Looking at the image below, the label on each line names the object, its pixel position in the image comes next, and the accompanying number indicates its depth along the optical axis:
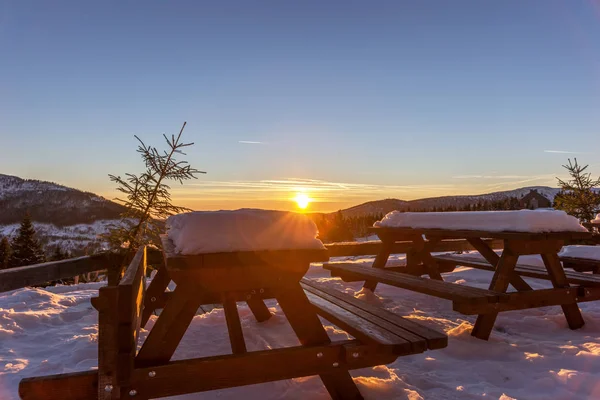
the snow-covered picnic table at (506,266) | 3.79
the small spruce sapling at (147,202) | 5.77
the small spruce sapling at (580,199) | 11.55
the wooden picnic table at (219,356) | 1.96
